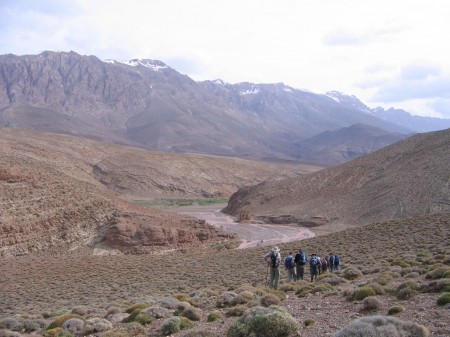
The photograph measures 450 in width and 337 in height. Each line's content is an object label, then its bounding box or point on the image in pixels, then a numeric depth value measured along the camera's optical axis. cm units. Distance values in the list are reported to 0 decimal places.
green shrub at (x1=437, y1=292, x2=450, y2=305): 1145
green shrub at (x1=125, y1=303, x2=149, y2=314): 1521
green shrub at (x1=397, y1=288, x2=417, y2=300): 1279
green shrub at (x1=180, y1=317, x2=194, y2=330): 1245
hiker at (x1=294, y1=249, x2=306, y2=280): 2100
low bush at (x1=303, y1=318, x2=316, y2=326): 1116
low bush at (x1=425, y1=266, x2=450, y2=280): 1504
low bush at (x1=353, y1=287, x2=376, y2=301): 1338
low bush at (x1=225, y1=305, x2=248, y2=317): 1323
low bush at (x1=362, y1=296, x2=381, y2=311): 1195
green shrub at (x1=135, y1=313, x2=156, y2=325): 1340
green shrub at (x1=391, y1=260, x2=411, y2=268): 2090
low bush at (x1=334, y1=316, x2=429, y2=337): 886
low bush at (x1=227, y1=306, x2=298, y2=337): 1020
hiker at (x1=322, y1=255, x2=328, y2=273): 2424
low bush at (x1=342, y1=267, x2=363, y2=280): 2011
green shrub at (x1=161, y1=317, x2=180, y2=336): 1209
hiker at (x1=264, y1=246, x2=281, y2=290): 1856
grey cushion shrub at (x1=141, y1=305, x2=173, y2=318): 1403
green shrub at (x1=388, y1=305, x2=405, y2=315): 1128
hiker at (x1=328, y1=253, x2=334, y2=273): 2419
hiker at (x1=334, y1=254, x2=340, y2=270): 2420
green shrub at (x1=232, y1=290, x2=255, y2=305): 1469
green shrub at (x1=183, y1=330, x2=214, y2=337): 1092
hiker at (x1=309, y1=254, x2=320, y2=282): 2158
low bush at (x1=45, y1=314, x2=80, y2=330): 1410
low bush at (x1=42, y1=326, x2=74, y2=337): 1289
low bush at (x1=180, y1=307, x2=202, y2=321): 1345
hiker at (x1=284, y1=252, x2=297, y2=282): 2120
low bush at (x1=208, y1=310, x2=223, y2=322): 1312
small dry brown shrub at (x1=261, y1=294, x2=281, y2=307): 1410
